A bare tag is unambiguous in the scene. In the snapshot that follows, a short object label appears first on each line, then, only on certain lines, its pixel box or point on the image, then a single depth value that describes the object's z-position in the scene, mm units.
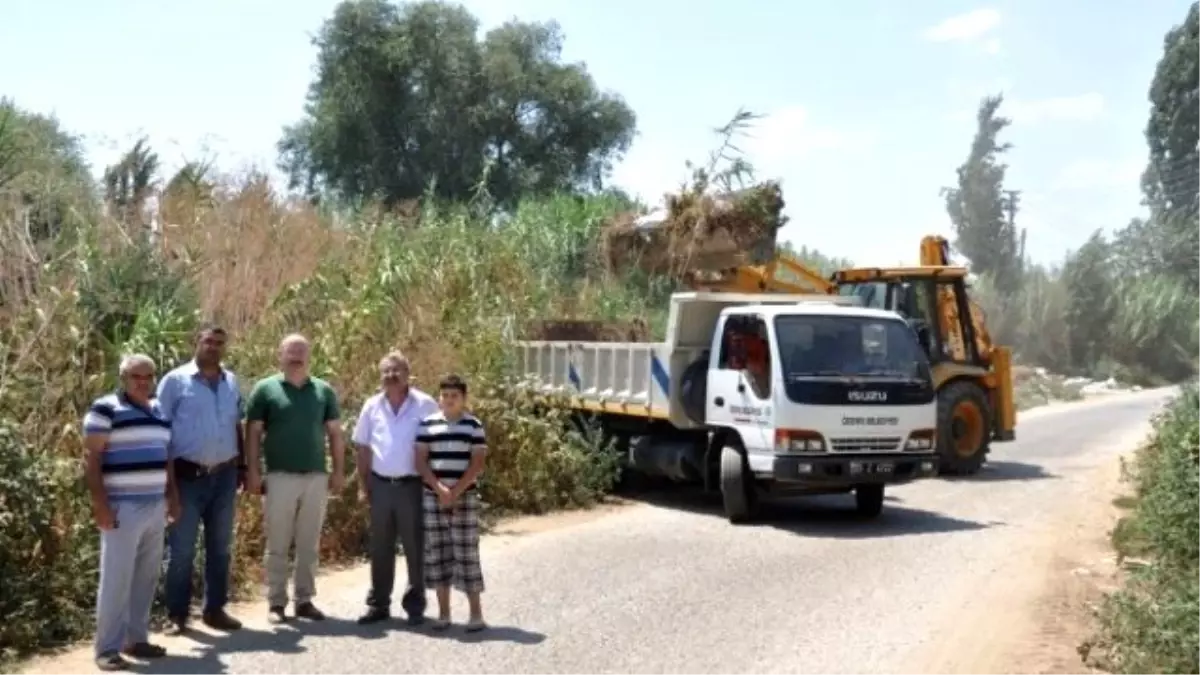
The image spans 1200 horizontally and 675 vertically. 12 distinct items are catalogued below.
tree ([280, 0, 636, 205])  42844
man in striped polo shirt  7783
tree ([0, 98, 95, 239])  12852
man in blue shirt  8477
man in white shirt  8852
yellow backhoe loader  17734
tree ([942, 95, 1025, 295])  73938
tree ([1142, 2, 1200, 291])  69125
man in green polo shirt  8898
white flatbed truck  13289
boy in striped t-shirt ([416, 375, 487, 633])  8734
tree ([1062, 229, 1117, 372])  57344
